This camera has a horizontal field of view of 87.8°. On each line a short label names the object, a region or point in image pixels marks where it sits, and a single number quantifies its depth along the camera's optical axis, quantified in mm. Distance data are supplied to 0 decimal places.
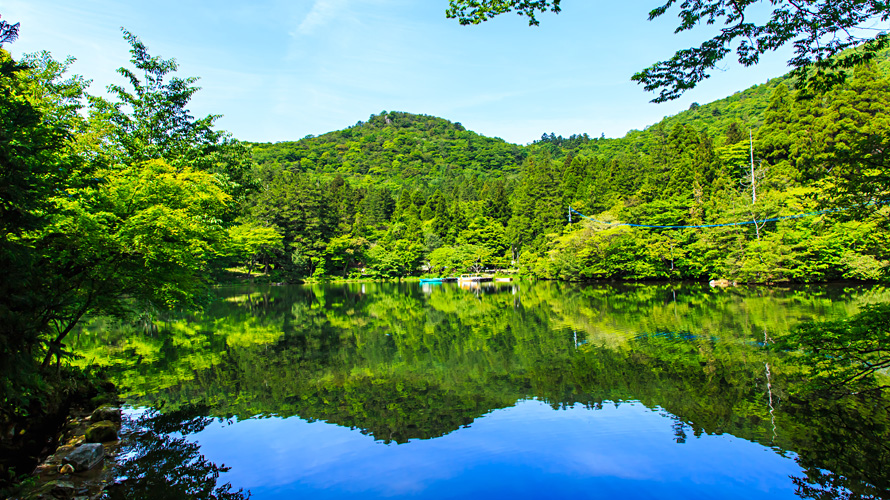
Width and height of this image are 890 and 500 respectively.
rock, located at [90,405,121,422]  6855
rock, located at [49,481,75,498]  4473
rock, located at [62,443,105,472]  5227
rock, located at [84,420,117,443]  6145
